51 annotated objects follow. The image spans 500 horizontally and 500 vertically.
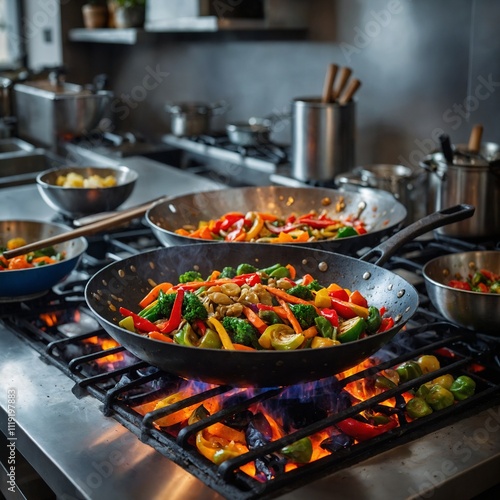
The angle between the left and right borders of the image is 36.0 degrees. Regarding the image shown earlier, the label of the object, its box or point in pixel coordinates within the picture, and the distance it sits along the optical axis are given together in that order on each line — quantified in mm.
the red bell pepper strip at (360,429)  1120
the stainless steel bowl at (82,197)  2121
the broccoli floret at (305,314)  1218
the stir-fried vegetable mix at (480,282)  1509
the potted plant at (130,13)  3871
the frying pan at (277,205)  1892
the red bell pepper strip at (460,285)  1497
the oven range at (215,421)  1016
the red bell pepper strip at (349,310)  1264
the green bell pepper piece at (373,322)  1237
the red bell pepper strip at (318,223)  1822
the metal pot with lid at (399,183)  2221
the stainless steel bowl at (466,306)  1360
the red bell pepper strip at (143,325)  1247
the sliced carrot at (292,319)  1198
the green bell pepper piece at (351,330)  1186
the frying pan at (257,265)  1078
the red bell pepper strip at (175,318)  1225
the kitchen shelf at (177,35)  3303
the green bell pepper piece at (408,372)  1272
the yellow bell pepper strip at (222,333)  1143
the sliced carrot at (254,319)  1197
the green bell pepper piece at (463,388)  1229
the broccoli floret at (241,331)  1166
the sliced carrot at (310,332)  1197
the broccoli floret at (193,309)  1213
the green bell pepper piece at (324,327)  1200
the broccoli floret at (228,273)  1421
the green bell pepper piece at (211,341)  1170
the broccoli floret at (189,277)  1427
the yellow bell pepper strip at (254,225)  1781
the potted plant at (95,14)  4203
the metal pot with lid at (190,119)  3600
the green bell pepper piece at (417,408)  1172
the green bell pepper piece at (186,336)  1180
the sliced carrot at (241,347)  1143
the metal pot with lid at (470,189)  1996
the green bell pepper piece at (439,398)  1196
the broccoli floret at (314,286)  1352
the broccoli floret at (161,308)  1269
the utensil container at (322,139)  2713
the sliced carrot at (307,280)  1397
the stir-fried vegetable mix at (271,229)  1734
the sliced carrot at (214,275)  1412
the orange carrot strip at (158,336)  1180
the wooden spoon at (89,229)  1601
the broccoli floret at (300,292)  1301
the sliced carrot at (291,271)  1459
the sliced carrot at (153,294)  1394
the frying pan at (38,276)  1564
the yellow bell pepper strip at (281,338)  1146
